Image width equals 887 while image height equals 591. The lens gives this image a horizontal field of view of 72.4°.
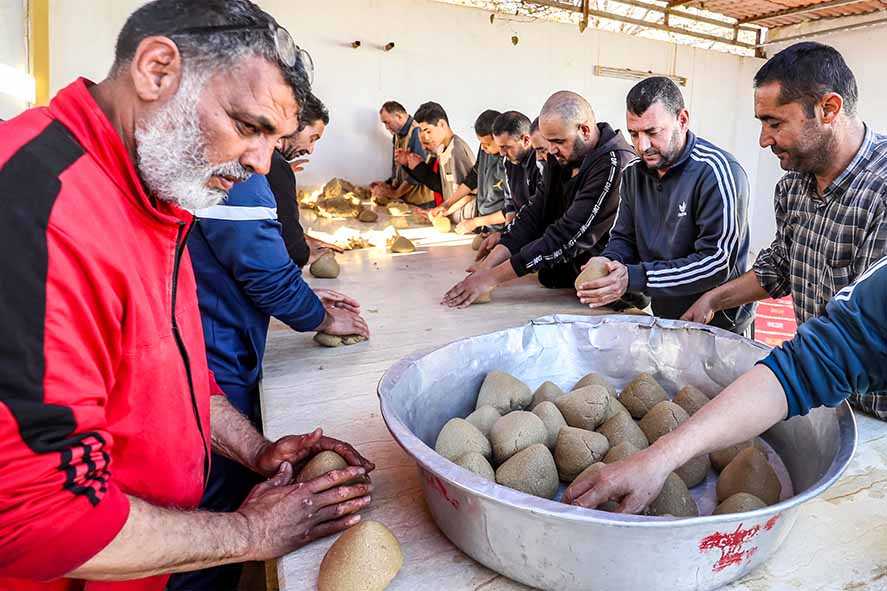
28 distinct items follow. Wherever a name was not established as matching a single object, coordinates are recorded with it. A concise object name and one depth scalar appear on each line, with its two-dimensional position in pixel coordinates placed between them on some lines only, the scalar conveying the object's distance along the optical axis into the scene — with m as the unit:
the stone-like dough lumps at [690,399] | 1.21
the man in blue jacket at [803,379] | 0.87
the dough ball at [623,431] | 1.08
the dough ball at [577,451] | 1.02
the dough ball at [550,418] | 1.12
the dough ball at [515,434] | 1.05
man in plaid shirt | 1.43
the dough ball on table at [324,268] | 2.66
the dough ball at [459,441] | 1.03
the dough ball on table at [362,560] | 0.78
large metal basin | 0.71
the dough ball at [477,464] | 0.96
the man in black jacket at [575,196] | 2.37
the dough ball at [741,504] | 0.88
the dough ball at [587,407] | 1.16
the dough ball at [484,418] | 1.15
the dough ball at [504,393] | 1.24
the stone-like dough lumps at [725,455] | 1.08
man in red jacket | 0.63
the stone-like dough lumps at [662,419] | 1.12
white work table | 0.84
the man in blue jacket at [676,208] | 1.97
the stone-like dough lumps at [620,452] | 0.99
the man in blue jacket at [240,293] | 1.46
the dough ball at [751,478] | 0.95
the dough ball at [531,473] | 0.94
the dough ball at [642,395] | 1.25
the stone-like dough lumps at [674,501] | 0.90
